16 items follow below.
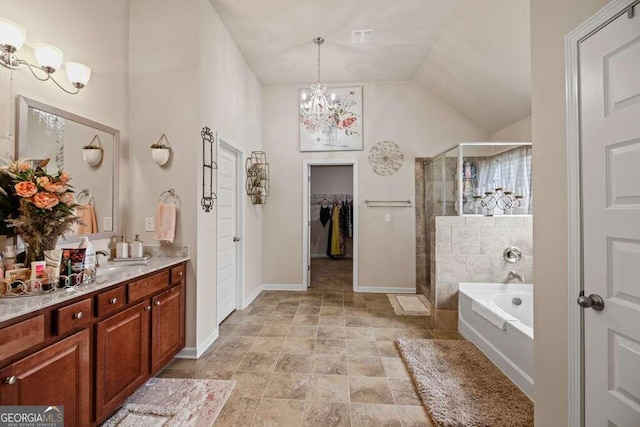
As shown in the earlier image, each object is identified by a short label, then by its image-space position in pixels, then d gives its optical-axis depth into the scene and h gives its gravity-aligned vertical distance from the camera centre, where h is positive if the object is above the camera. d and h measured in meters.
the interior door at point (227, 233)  3.06 -0.20
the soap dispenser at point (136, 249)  2.23 -0.26
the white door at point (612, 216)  1.00 +0.00
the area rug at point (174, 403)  1.65 -1.24
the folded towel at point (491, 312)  2.20 -0.84
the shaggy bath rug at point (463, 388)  1.67 -1.23
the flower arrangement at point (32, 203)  1.38 +0.07
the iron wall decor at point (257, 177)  3.86 +0.58
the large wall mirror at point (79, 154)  1.64 +0.43
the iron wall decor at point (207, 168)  2.51 +0.47
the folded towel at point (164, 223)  2.31 -0.05
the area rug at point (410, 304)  3.48 -1.21
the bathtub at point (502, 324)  1.96 -0.96
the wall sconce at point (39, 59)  1.43 +0.95
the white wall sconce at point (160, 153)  2.33 +0.55
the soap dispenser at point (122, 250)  2.18 -0.26
